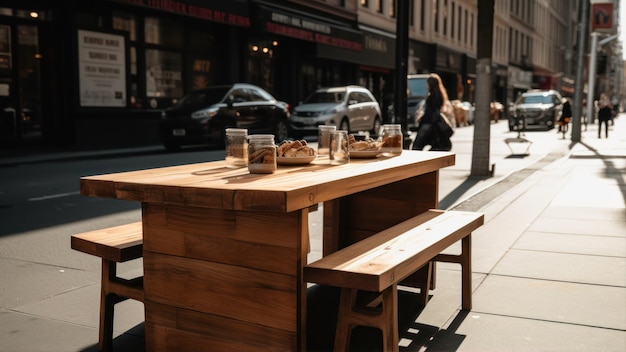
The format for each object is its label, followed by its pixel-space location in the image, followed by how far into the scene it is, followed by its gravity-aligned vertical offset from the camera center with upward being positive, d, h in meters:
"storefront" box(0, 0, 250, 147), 16.72 +1.05
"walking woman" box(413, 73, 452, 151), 10.72 -0.19
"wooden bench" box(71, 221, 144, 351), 3.51 -0.87
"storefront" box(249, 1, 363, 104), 24.03 +2.57
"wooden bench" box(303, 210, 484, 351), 2.85 -0.70
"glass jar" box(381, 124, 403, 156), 4.70 -0.22
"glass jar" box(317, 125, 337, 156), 4.20 -0.19
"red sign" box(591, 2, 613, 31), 27.20 +3.94
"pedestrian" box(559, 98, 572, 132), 27.33 -0.10
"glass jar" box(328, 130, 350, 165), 3.96 -0.23
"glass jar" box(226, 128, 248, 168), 3.69 -0.23
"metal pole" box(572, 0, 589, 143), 21.33 +1.33
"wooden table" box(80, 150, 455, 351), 2.87 -0.64
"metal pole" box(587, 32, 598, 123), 32.36 +1.58
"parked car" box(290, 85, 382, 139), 21.22 -0.08
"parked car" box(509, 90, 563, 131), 32.31 +0.05
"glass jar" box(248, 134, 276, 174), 3.30 -0.23
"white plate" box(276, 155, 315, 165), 3.75 -0.29
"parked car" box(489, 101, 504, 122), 44.01 +0.05
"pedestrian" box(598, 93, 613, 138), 25.98 +0.04
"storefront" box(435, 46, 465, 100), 42.19 +2.67
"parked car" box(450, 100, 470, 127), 34.38 -0.14
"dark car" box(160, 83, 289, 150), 16.55 -0.20
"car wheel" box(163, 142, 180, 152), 16.95 -0.99
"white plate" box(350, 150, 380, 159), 4.35 -0.29
